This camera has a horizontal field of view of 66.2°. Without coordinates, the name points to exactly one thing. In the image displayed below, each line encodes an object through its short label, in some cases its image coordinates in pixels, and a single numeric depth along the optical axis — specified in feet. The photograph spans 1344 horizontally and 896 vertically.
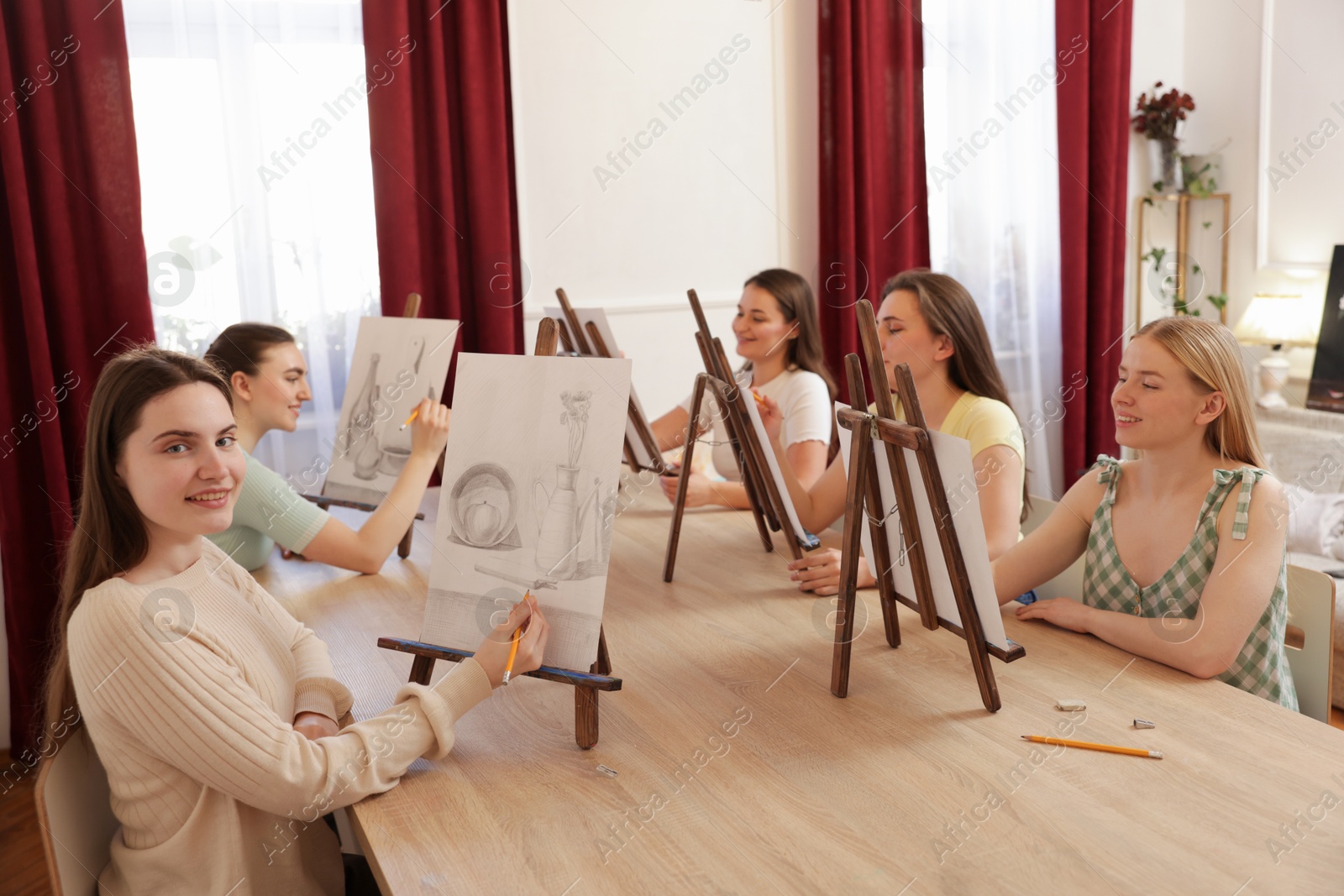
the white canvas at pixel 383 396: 7.80
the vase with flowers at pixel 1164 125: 15.64
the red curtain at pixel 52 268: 10.26
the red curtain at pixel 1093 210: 15.30
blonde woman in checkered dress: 5.14
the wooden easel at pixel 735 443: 6.86
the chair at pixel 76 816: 4.11
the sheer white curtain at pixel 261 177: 11.00
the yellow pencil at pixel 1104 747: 4.35
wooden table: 3.68
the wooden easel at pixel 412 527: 7.93
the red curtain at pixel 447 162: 11.66
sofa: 12.61
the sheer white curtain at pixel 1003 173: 14.97
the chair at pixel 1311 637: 5.51
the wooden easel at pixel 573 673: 4.66
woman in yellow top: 7.26
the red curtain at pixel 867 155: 13.93
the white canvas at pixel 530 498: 4.81
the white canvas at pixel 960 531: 4.64
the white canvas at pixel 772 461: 6.74
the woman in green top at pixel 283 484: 6.99
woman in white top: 9.28
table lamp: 13.92
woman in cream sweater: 3.98
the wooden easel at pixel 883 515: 4.77
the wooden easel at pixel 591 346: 8.09
